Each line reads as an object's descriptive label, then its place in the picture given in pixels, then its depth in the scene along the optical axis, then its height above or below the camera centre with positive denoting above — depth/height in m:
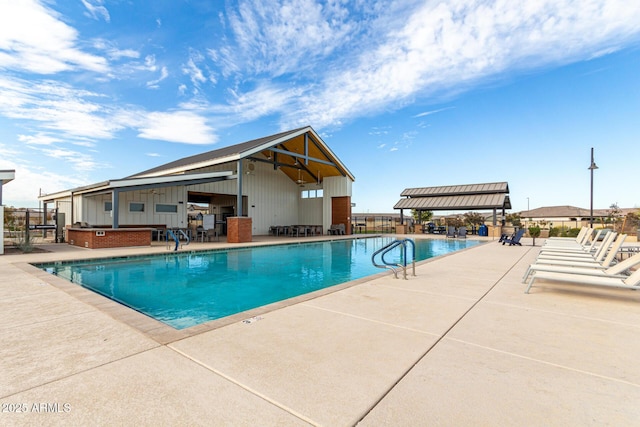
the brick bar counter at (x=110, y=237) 11.63 -0.86
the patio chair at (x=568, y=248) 7.87 -0.90
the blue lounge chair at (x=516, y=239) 13.96 -1.09
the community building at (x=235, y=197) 13.77 +1.24
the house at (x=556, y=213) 49.83 +0.63
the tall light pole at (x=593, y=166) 15.28 +2.62
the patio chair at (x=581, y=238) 9.86 -0.82
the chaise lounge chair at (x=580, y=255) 6.40 -0.92
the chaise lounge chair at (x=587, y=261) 5.57 -0.94
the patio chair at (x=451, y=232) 20.77 -1.12
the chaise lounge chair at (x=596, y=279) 4.11 -0.95
